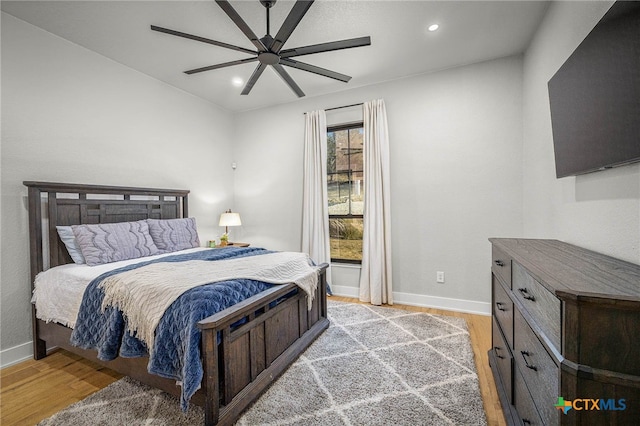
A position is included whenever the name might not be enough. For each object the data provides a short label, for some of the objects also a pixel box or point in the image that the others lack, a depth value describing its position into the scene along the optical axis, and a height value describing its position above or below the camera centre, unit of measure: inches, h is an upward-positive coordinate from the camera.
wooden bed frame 61.0 -31.4
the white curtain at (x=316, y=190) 154.0 +10.8
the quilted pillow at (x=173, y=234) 120.4 -9.7
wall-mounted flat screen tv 44.1 +20.5
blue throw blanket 57.1 -27.8
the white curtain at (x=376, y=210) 137.9 -0.9
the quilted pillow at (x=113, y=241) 96.0 -10.3
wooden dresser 29.2 -16.2
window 156.0 +10.6
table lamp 161.0 -5.1
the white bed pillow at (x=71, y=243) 96.3 -10.0
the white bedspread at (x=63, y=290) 81.7 -23.1
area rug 63.8 -47.6
